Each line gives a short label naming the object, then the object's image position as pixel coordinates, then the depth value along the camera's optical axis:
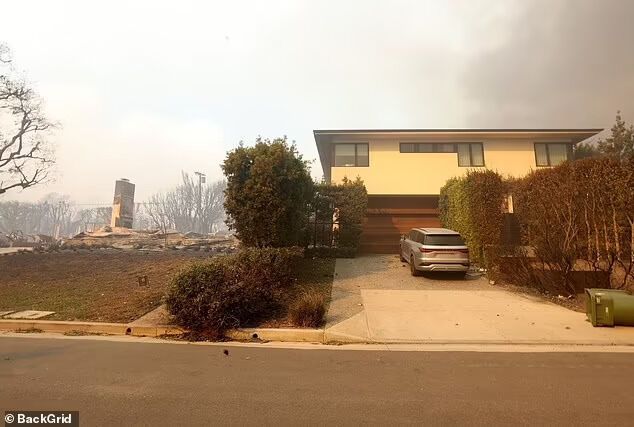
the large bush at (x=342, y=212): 17.41
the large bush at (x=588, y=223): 10.53
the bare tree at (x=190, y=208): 75.12
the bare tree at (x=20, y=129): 24.94
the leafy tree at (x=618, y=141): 25.34
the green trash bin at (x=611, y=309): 7.94
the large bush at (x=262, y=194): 11.06
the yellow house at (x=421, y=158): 22.03
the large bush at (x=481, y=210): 13.42
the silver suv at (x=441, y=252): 12.50
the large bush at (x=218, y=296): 7.53
